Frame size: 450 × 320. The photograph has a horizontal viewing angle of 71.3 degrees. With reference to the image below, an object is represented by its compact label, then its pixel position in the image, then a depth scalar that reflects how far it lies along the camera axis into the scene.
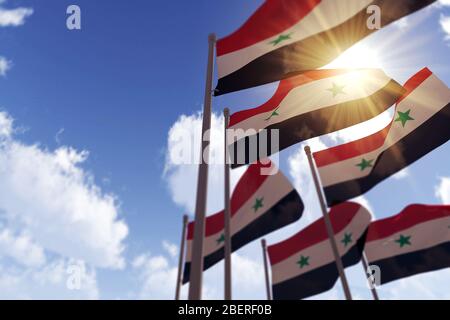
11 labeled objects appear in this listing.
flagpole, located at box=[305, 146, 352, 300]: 9.65
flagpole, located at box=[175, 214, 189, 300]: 10.78
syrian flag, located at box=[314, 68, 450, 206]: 10.00
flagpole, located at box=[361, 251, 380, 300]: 12.26
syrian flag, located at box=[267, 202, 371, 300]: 13.34
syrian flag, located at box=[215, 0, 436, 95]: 7.57
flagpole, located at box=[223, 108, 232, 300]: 7.04
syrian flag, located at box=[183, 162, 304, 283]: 11.66
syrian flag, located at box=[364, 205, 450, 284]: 12.73
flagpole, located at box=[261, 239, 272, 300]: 13.35
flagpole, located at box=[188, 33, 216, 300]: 4.04
